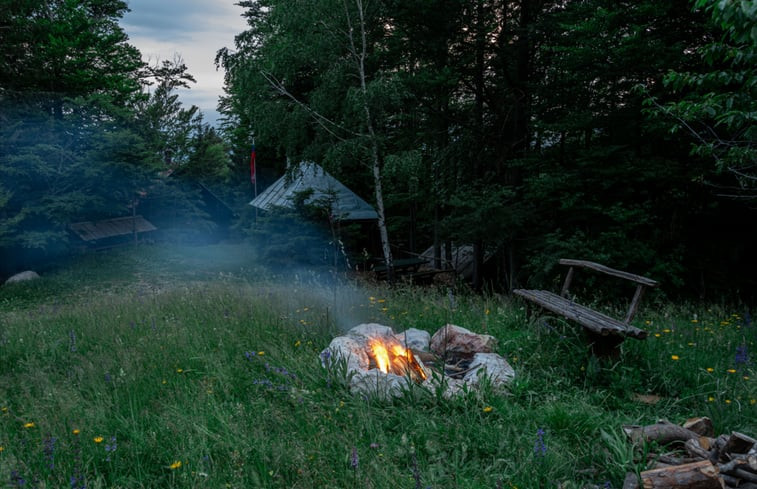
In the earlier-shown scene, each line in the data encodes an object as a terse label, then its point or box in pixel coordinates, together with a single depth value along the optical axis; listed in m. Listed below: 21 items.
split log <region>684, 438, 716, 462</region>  2.71
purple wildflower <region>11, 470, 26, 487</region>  2.49
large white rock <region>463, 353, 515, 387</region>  3.90
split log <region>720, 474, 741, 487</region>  2.52
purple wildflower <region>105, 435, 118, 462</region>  2.78
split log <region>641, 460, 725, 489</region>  2.39
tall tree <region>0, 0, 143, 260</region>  17.02
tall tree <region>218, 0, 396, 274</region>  12.54
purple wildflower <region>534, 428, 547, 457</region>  2.75
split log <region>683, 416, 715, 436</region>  3.04
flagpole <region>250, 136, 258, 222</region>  23.25
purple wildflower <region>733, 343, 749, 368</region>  4.04
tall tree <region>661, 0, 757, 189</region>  3.41
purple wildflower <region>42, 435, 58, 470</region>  2.72
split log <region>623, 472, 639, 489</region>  2.51
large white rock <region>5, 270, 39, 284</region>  16.04
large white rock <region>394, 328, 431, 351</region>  4.75
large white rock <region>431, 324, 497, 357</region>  4.72
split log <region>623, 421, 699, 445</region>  2.88
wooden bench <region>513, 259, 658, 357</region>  4.00
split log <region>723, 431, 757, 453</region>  2.66
